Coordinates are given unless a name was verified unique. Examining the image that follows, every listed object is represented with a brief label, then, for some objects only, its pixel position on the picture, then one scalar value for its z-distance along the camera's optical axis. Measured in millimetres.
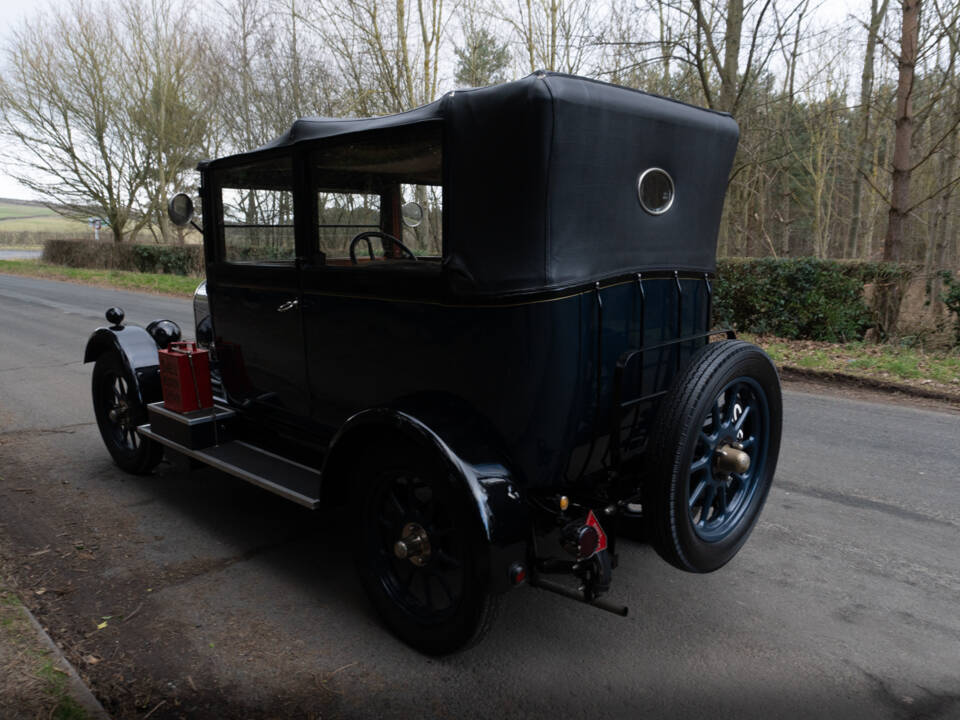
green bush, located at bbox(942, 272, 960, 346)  8078
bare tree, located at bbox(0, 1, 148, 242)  25219
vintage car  2379
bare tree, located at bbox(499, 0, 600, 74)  14422
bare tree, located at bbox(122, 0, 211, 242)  24844
